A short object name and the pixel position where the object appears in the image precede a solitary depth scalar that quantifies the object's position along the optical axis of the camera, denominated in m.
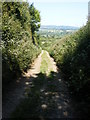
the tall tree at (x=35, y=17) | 34.53
